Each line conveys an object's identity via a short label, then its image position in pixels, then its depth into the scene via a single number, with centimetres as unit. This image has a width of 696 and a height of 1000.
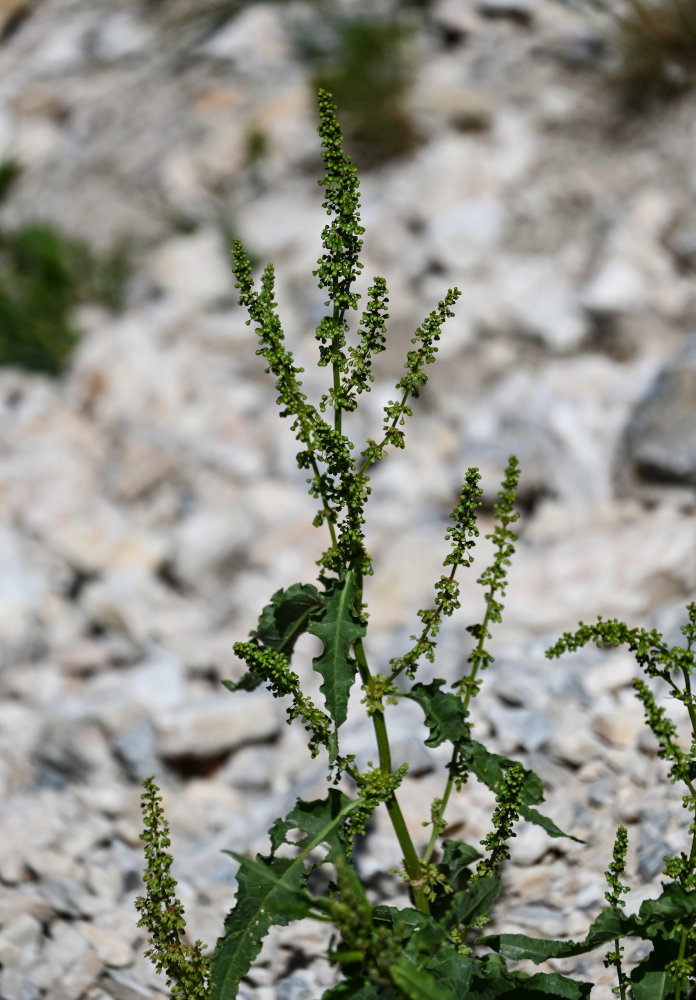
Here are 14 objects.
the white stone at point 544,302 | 423
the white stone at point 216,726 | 302
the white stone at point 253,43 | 596
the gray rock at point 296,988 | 210
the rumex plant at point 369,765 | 164
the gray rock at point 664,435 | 342
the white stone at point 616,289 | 419
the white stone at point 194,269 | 502
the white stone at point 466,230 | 464
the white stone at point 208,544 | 386
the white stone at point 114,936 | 213
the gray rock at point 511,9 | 561
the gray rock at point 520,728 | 262
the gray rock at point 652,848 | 217
